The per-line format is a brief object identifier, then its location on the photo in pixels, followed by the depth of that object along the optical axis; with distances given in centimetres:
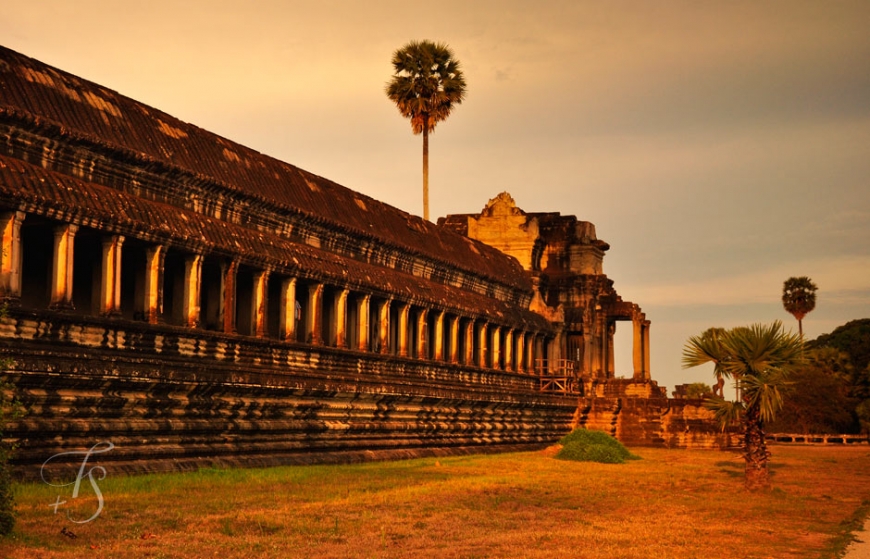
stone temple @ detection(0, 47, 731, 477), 2122
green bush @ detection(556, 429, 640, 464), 3581
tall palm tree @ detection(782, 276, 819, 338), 10494
